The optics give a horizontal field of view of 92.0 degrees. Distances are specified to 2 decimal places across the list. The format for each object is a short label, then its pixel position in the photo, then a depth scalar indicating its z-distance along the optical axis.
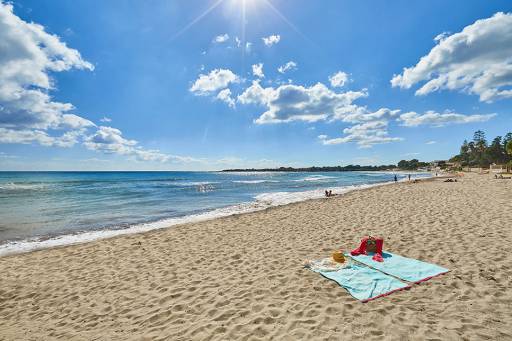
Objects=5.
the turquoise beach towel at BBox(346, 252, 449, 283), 5.23
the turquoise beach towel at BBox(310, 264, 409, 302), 4.66
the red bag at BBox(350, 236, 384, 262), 6.71
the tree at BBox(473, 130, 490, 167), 88.12
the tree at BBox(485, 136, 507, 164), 84.88
